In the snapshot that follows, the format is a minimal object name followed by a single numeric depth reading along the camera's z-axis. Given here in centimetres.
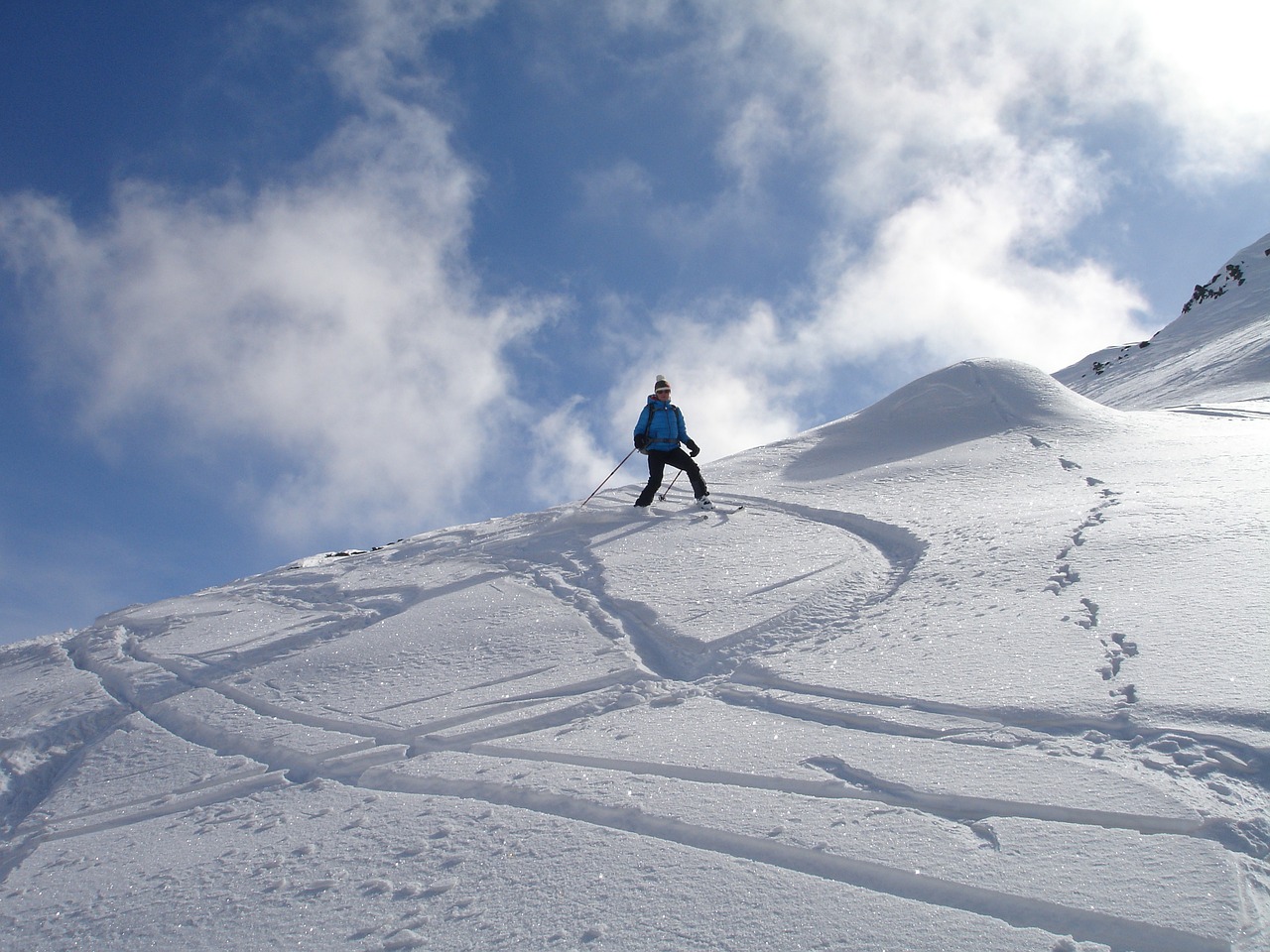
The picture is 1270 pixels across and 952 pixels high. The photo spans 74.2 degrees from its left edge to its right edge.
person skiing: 1018
